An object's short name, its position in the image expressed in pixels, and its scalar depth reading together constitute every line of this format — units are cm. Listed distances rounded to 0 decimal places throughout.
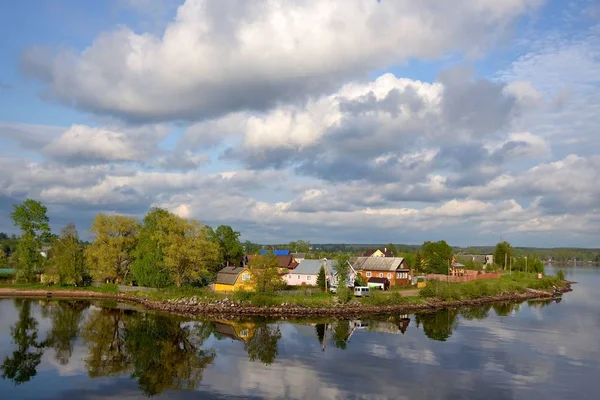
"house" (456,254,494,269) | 13558
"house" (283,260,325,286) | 7173
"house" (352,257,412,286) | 7781
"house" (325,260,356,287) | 6722
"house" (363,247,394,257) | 11171
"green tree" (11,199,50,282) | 7438
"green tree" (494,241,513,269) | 12888
